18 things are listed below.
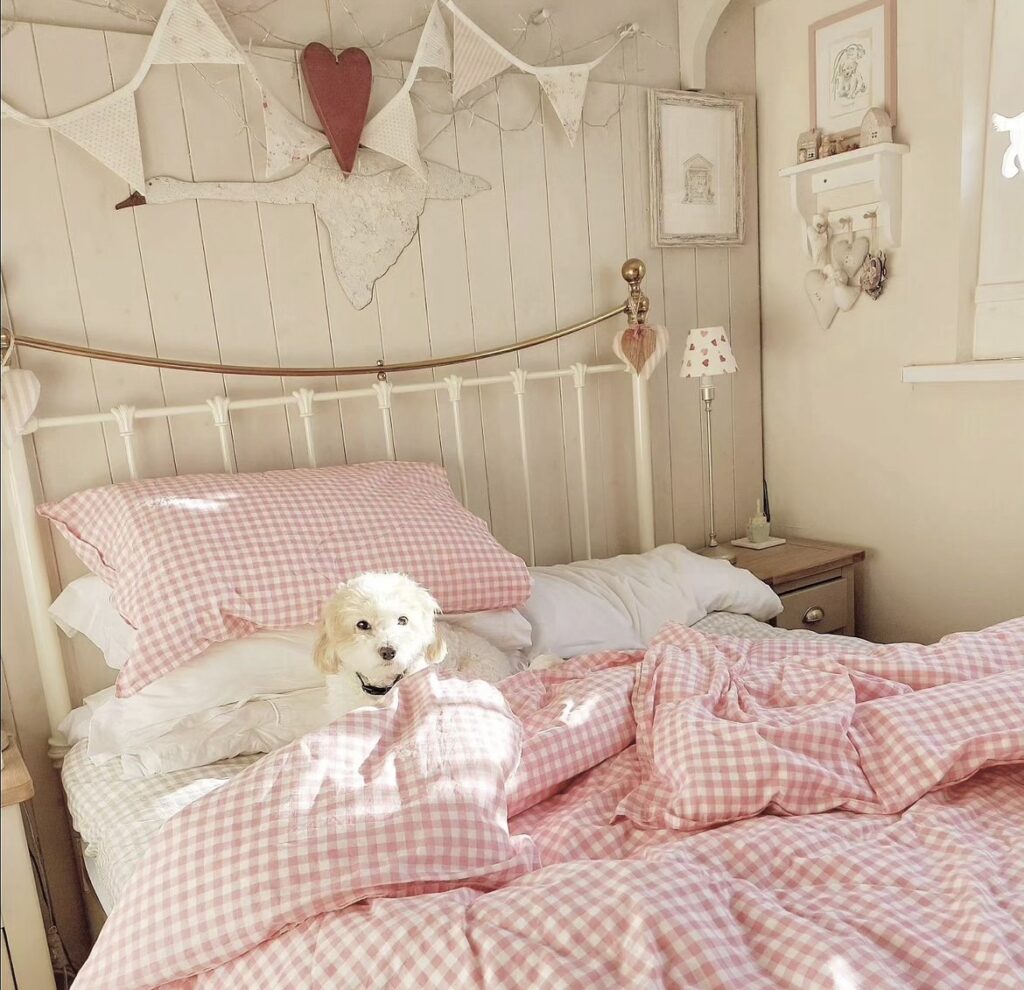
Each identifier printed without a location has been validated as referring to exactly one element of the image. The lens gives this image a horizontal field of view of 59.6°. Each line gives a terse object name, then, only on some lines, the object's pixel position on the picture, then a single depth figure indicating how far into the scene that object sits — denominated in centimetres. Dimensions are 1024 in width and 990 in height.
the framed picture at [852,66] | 219
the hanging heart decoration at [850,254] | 230
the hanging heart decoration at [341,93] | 185
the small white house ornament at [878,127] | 217
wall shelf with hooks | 219
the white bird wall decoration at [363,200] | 189
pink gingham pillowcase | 141
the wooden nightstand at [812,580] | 225
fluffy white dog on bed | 133
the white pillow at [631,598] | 177
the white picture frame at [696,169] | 238
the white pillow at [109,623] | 155
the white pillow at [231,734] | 138
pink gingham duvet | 80
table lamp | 229
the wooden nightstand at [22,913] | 127
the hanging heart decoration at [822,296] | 243
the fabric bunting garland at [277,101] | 165
